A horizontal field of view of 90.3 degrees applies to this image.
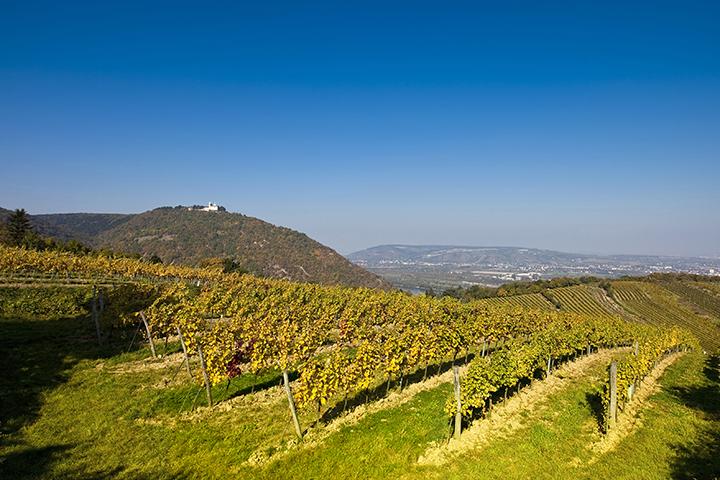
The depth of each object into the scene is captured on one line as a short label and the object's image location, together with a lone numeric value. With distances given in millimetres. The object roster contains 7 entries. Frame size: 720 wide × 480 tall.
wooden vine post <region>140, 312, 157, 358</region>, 19656
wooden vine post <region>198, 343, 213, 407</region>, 14883
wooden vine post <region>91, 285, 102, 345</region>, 21938
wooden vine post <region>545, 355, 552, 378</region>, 21198
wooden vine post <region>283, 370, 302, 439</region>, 12323
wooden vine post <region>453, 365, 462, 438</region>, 12887
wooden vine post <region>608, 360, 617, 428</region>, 14453
